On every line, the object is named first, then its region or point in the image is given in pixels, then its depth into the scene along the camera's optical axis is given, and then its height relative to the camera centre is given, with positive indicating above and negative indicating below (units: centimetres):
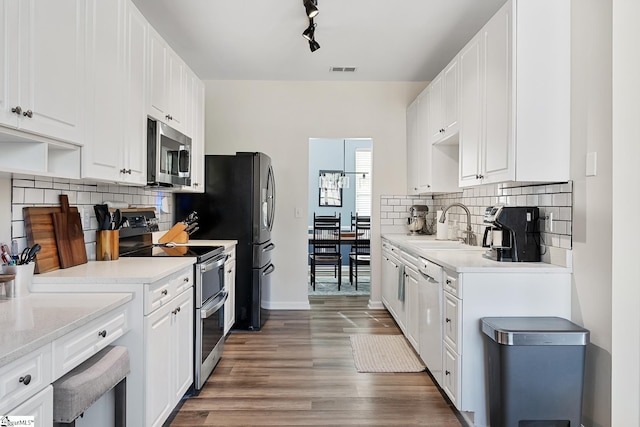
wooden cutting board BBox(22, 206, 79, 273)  200 -13
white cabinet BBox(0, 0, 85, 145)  144 +55
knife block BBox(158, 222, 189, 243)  319 -20
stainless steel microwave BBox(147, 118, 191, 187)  268 +38
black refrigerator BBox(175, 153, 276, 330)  405 -3
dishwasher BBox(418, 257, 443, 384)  266 -71
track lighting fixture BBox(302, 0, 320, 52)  287 +142
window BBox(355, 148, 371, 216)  801 +58
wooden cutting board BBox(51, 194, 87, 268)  216 -15
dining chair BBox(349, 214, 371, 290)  620 -59
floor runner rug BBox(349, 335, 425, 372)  315 -118
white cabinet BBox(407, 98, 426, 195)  453 +68
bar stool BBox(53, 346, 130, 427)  131 -61
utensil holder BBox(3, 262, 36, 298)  168 -30
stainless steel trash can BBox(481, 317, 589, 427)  195 -76
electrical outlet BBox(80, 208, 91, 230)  245 -5
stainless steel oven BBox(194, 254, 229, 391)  267 -72
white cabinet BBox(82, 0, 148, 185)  199 +62
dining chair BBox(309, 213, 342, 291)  614 -49
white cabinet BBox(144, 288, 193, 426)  194 -77
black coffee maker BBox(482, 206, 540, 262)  247 -12
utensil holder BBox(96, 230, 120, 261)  248 -22
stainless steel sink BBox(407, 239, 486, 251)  343 -29
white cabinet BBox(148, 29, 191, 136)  270 +90
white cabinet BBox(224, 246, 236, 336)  355 -71
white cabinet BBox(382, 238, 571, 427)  225 -50
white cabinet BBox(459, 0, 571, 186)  228 +68
